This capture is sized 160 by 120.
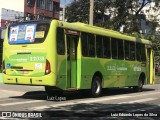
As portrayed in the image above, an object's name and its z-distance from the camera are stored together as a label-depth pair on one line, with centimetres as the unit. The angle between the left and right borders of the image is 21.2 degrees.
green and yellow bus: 1589
